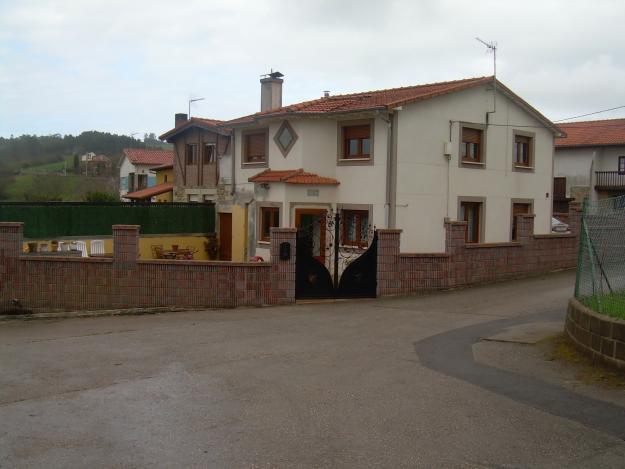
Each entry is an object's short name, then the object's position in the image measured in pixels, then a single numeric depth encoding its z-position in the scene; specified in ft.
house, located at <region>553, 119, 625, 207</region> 132.46
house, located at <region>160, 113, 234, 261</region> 84.23
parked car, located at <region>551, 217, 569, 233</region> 94.39
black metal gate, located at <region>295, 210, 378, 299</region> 48.21
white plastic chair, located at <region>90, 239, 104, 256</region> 77.38
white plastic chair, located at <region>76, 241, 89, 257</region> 73.59
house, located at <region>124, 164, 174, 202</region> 105.70
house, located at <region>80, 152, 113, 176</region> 172.80
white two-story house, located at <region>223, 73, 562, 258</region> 65.31
